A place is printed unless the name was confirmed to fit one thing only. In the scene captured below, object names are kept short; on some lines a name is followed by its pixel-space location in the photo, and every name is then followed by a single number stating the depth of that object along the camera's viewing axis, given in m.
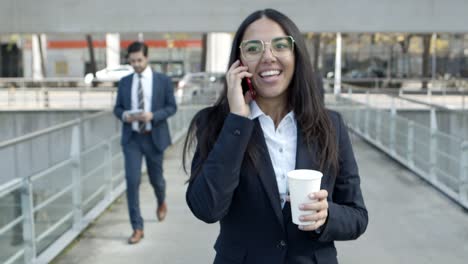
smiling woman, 1.87
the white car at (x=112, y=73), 30.39
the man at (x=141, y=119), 5.72
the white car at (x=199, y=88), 16.59
